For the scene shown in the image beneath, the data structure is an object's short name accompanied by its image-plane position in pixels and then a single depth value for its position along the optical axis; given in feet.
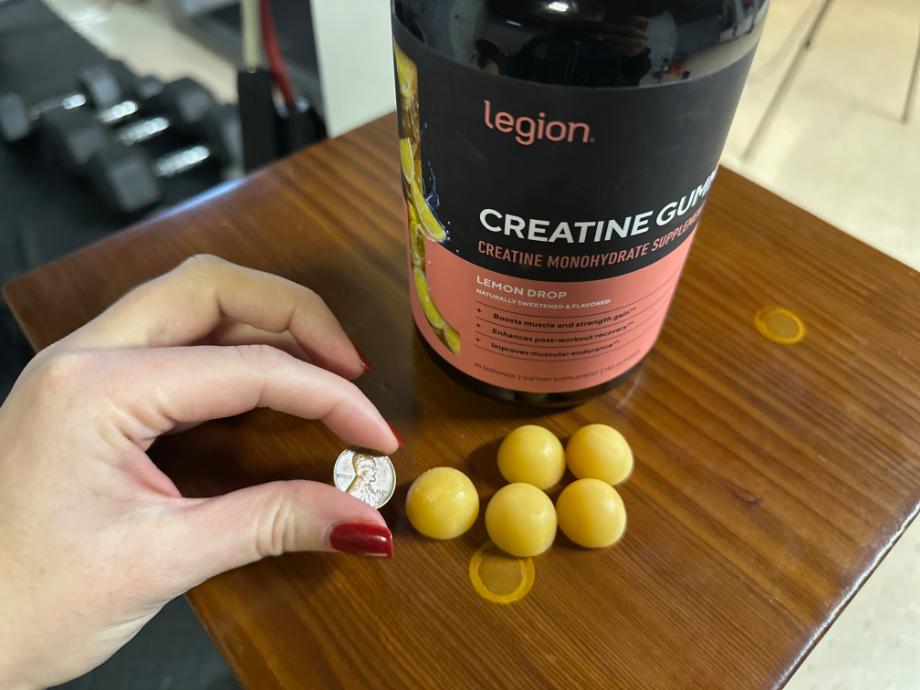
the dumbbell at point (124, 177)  2.92
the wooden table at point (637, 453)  1.13
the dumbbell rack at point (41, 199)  2.92
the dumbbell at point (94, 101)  3.30
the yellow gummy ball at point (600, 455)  1.32
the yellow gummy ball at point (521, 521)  1.20
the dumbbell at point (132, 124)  3.04
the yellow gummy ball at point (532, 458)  1.30
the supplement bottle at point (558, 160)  0.90
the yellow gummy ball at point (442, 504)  1.24
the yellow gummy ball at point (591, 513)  1.22
